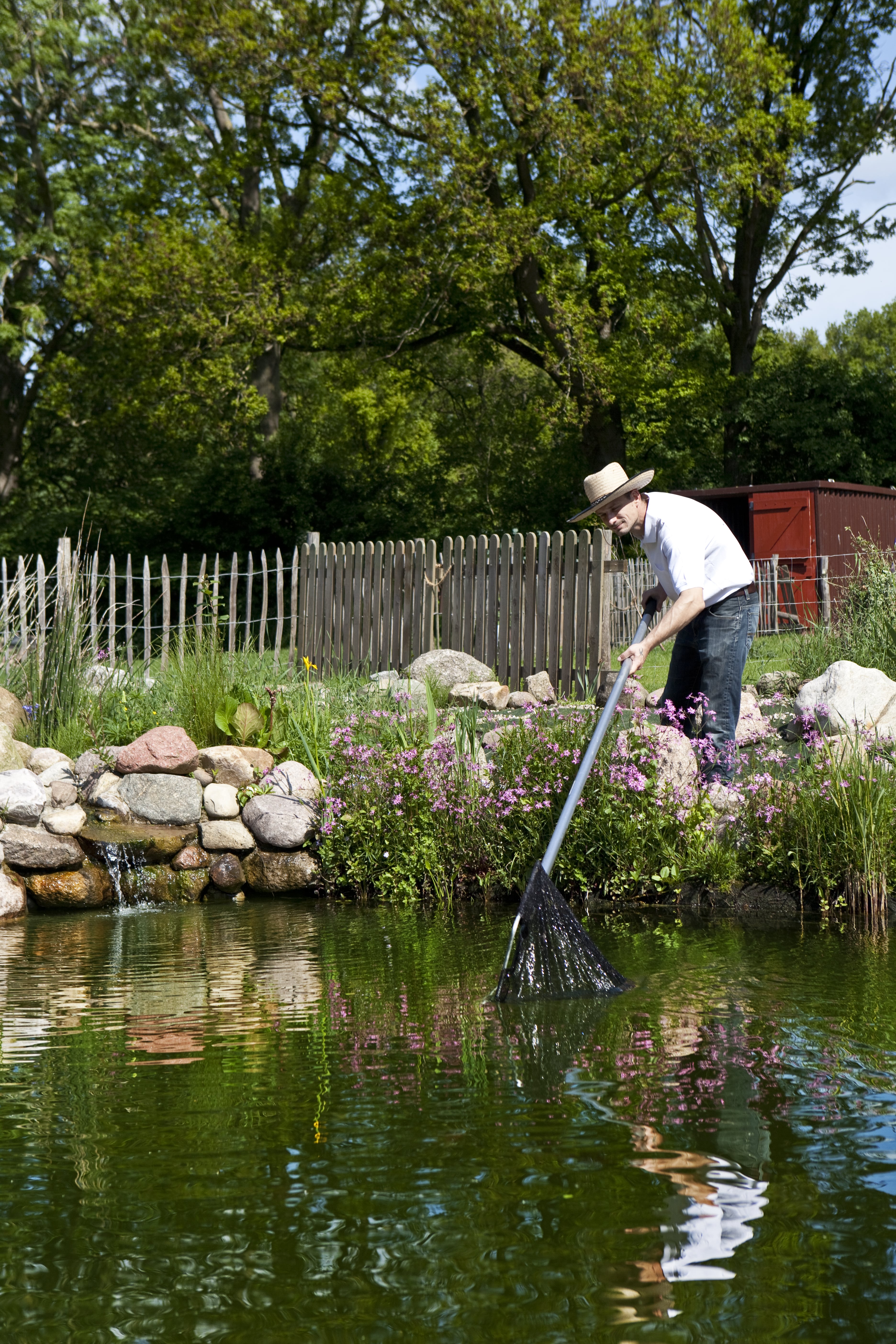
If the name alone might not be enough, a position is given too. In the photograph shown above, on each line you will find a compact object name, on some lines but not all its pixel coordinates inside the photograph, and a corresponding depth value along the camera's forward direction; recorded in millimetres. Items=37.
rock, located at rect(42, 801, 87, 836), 7406
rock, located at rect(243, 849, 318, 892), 7055
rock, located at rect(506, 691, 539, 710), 10211
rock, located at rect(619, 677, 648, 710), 6375
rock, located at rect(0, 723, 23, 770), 8117
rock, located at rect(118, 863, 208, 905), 7270
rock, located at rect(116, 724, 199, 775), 7789
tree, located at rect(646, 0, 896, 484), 21906
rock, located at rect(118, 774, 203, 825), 7574
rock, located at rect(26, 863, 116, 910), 7098
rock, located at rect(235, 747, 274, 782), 7871
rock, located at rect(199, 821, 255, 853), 7328
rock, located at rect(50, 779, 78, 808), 7691
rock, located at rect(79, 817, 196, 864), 7293
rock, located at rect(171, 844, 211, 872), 7340
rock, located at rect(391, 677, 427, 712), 7961
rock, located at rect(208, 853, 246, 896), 7270
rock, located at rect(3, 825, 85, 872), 7082
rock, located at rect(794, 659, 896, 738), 7340
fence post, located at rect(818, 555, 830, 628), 12922
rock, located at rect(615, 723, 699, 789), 6133
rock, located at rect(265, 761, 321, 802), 7359
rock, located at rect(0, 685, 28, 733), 8750
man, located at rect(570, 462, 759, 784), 5617
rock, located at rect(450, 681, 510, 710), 10125
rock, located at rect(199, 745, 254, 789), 7762
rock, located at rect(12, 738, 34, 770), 8227
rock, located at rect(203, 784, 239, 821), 7480
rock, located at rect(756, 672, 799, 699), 9516
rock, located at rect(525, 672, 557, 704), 10805
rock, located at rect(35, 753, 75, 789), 7926
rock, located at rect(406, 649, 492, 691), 10969
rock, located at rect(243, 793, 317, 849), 7141
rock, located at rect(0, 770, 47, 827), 7418
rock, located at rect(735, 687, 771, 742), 7613
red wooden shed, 19406
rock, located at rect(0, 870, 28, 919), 6734
